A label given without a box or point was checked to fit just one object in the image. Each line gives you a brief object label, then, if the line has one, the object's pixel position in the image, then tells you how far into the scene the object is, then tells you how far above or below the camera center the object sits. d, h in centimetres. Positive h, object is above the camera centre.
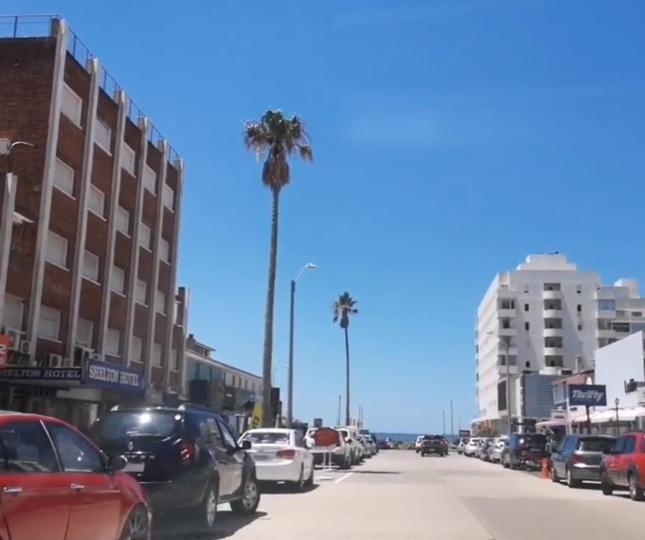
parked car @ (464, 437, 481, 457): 6790 -4
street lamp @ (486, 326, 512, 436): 11198 +1402
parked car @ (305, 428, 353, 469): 3684 -45
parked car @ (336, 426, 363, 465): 4046 -4
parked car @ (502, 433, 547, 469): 4076 -15
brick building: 2864 +758
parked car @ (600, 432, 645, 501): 2056 -41
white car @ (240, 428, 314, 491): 2091 -38
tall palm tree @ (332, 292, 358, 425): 9494 +1437
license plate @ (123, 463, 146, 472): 1155 -42
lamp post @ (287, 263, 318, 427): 4397 +456
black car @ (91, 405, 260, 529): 1159 -22
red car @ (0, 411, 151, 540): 661 -46
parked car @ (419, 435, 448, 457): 6544 -10
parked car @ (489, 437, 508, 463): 4938 -16
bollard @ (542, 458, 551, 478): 3284 -77
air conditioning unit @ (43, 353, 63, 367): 2934 +251
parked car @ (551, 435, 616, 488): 2586 -23
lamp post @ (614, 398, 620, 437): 4288 +146
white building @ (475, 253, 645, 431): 11875 +1839
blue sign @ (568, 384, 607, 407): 4756 +299
